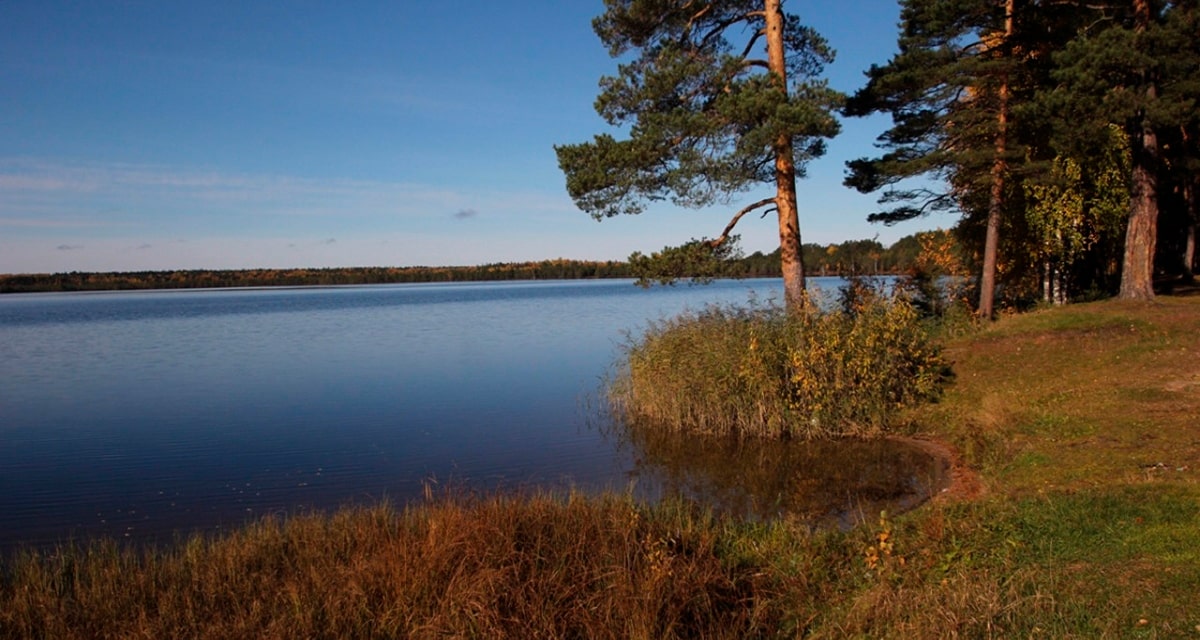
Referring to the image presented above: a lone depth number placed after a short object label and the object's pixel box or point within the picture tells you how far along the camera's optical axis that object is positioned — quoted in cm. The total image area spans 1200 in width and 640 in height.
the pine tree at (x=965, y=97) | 1923
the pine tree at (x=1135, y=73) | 1742
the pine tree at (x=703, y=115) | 1455
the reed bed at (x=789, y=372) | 1373
